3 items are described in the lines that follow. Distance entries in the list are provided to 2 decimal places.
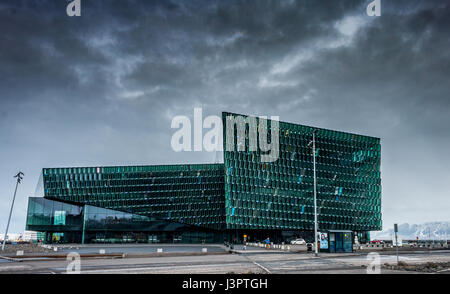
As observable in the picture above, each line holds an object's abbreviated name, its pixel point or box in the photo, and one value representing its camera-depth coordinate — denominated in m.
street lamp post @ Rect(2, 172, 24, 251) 63.09
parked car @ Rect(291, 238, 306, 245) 83.78
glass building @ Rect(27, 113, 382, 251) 97.81
